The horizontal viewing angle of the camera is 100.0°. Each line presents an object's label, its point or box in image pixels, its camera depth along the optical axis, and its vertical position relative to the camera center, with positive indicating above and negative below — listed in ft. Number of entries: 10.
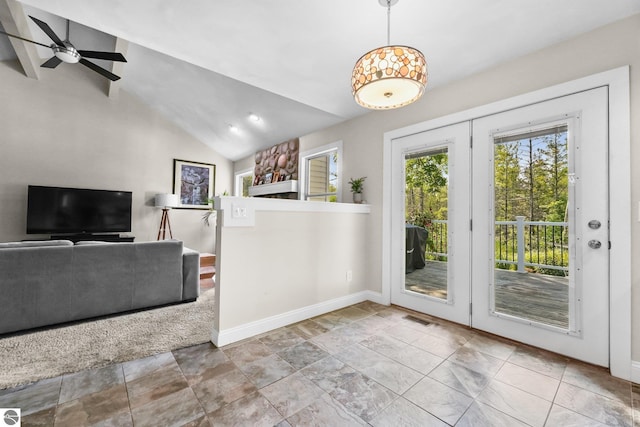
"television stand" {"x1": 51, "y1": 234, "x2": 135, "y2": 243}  14.79 -1.44
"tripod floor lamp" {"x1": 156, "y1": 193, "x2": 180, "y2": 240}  17.39 +0.47
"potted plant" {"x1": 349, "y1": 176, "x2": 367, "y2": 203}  10.84 +1.08
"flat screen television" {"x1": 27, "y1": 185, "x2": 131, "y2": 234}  14.34 +0.08
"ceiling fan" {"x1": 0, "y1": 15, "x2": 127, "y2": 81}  9.69 +5.98
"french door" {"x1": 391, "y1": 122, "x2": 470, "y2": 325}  8.33 -0.23
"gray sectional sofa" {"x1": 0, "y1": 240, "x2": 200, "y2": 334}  7.27 -2.08
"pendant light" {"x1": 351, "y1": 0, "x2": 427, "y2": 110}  4.54 +2.55
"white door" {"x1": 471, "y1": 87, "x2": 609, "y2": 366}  6.12 -0.23
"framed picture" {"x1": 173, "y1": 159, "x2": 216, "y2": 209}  19.13 +2.26
